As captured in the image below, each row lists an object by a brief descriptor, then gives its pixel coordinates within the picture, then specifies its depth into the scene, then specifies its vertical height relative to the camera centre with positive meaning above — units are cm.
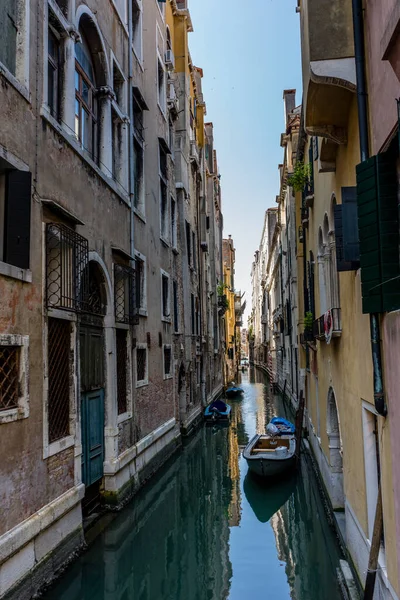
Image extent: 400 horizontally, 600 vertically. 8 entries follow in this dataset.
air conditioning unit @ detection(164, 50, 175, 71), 1670 +971
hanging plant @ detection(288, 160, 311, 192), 1118 +394
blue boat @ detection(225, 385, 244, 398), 3212 -222
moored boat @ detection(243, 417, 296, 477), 1184 -236
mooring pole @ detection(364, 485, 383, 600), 444 -175
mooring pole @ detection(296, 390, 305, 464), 1333 -188
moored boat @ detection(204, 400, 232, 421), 2152 -231
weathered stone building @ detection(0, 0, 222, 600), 593 +149
